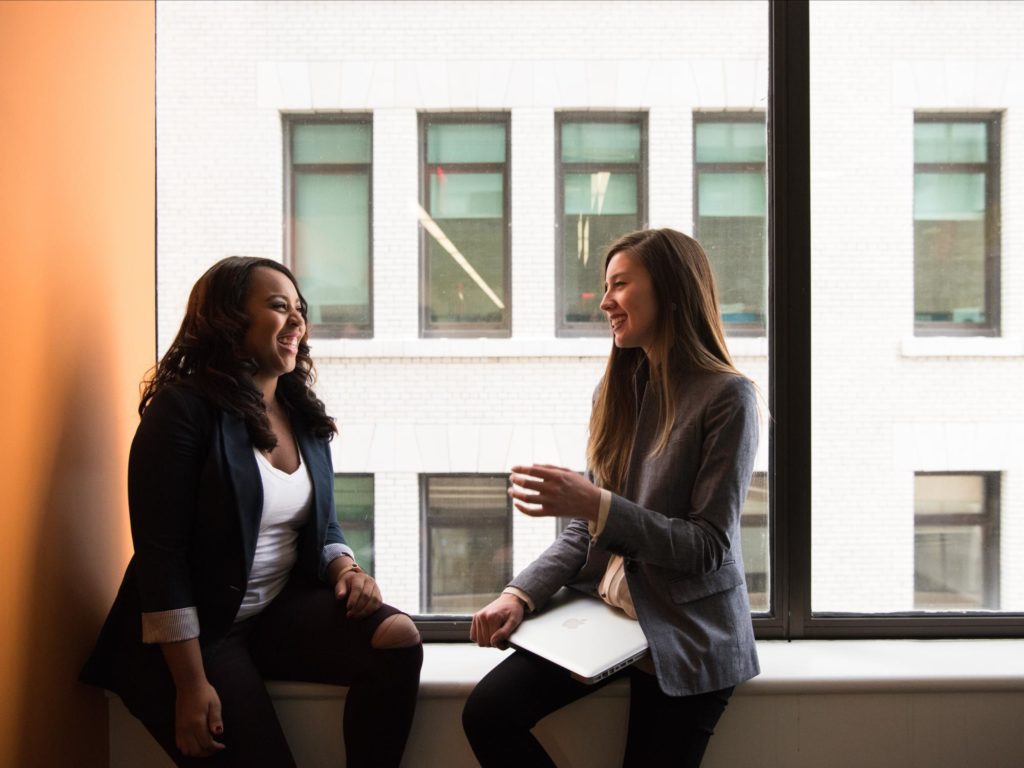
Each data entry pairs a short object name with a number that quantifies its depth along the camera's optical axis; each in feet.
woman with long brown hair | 4.94
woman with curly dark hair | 4.85
